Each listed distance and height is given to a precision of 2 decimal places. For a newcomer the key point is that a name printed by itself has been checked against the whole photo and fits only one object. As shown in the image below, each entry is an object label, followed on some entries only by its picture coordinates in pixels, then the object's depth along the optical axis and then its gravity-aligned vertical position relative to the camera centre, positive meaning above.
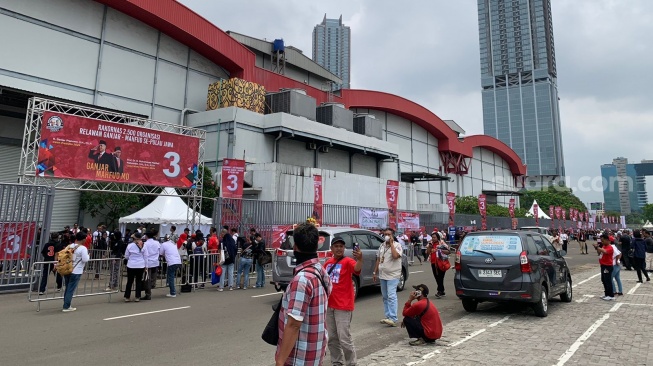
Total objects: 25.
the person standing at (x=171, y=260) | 11.05 -0.88
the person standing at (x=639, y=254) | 13.52 -0.64
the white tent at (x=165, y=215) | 19.04 +0.60
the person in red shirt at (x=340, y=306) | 4.84 -0.94
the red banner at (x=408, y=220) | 24.84 +0.71
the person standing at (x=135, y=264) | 10.38 -0.94
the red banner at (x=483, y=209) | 35.56 +2.09
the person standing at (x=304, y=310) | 2.64 -0.54
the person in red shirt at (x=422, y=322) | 6.26 -1.41
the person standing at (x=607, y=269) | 9.93 -0.84
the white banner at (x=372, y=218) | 22.92 +0.73
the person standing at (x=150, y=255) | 10.62 -0.72
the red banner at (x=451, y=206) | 30.67 +2.02
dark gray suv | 7.72 -0.73
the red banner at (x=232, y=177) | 16.80 +2.15
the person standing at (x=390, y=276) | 7.65 -0.84
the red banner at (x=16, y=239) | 11.76 -0.40
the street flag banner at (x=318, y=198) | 20.75 +1.69
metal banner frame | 13.38 +2.47
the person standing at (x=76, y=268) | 9.21 -0.95
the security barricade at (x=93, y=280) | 11.20 -1.57
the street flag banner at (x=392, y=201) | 24.02 +1.80
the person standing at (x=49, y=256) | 11.79 -0.89
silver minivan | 9.93 -0.56
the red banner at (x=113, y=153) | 13.46 +2.72
